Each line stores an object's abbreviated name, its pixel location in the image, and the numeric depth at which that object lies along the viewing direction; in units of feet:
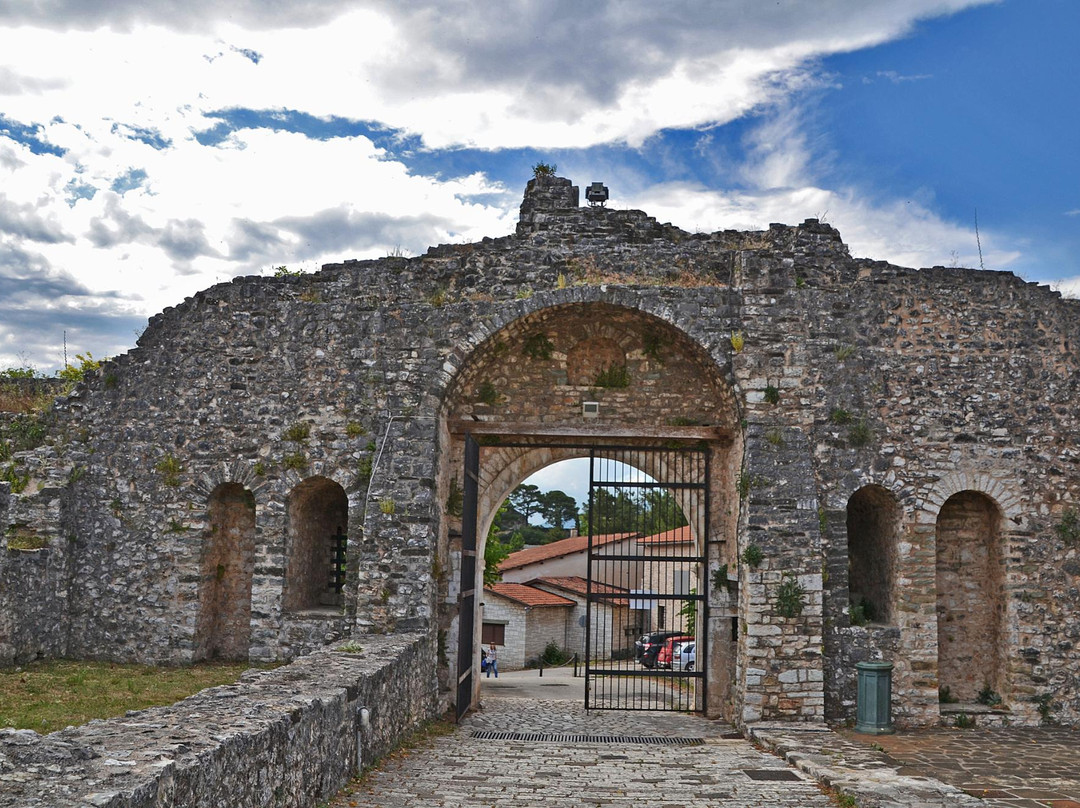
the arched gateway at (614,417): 38.14
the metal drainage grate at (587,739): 32.83
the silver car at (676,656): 79.53
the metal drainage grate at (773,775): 25.60
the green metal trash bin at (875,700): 33.45
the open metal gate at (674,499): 38.17
